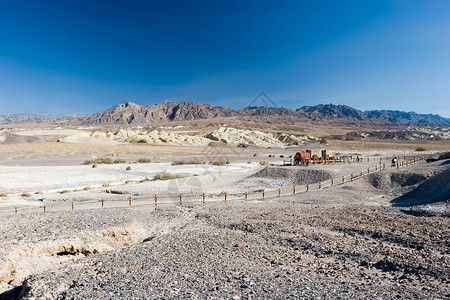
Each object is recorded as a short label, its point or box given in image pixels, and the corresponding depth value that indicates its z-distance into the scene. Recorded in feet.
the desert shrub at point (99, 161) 159.33
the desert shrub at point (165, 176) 116.57
